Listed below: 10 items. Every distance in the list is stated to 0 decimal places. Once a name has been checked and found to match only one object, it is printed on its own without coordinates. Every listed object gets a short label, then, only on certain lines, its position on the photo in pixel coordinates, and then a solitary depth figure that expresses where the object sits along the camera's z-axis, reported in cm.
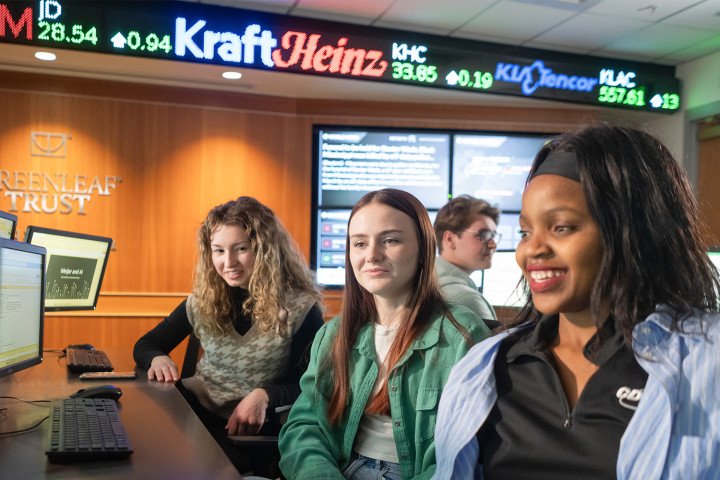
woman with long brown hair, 177
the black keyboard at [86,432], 145
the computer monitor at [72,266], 308
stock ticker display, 354
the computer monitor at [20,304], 186
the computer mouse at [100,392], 201
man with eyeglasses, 354
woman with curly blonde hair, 265
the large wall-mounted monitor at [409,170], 552
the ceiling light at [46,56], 436
